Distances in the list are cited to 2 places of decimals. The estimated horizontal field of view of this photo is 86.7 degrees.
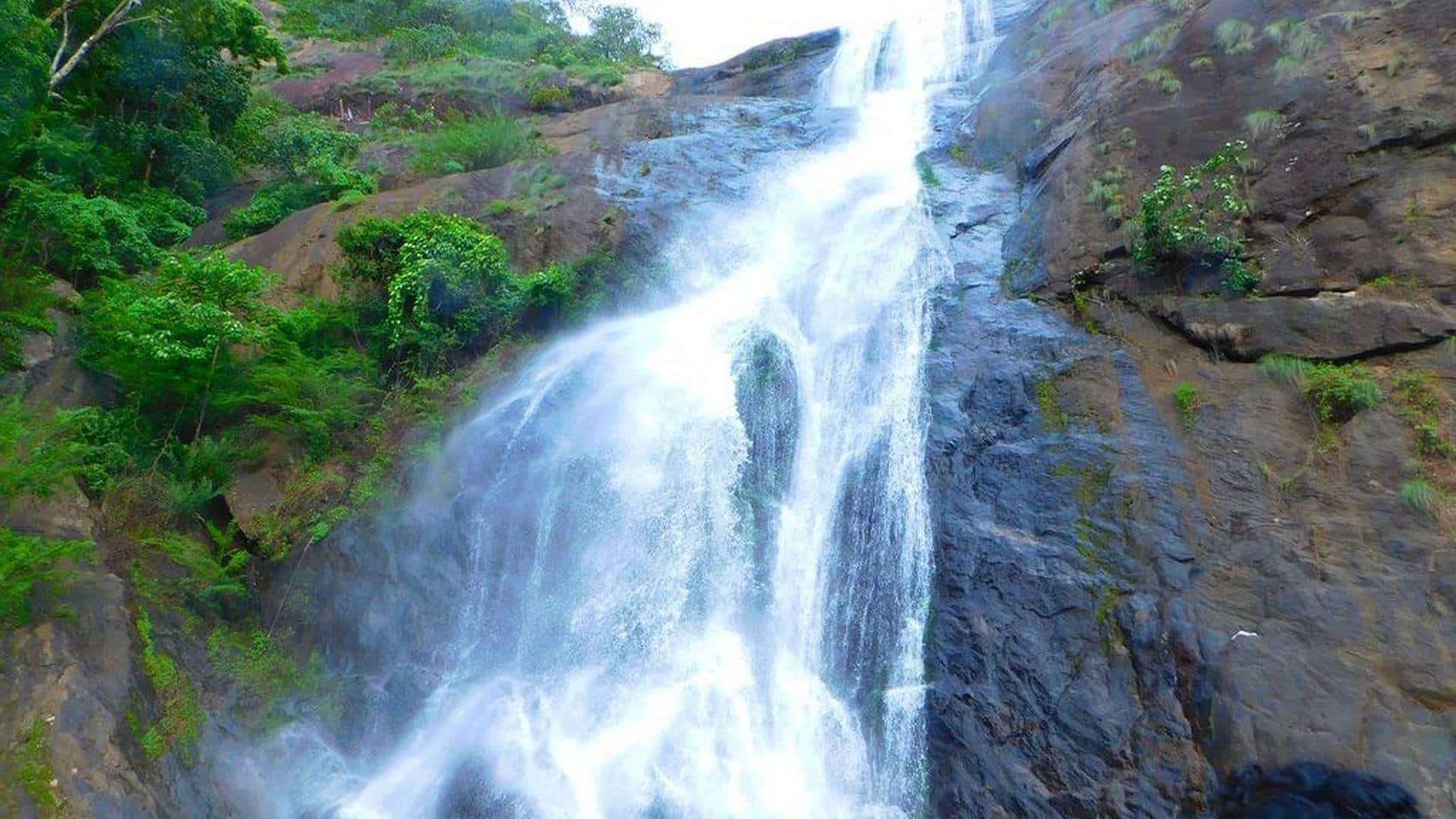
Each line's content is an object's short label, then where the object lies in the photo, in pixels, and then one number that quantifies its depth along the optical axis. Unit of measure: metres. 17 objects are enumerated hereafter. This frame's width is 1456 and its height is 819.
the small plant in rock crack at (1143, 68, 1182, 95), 12.96
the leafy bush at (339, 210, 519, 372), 13.48
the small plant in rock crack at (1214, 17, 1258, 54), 12.66
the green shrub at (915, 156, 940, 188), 16.20
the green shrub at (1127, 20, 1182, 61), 14.23
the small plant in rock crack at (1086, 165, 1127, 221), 11.77
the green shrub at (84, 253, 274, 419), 11.00
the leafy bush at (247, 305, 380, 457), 11.91
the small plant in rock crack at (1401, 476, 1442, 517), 7.49
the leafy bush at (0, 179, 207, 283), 12.95
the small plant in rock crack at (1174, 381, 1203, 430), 9.21
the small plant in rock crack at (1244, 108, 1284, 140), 11.28
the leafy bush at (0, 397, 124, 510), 8.42
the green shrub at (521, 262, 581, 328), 14.43
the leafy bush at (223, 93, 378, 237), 17.66
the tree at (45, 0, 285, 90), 15.11
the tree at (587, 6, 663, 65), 34.22
